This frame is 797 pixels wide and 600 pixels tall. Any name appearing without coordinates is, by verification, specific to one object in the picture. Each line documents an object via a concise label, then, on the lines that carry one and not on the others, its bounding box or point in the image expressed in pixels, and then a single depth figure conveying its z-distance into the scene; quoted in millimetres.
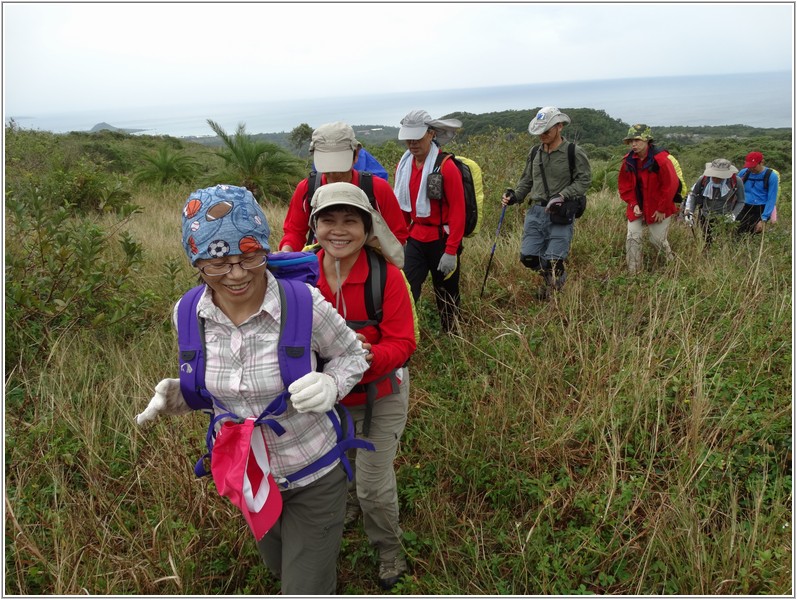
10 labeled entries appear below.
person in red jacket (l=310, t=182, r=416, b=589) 2266
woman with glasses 1769
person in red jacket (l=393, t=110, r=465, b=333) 4129
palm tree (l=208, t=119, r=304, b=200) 11391
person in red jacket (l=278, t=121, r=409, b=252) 3211
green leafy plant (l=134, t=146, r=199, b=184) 12500
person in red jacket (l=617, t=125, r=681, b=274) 5484
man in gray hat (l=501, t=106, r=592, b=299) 4953
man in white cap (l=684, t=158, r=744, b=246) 6402
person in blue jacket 6574
